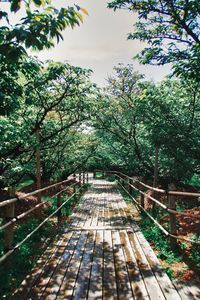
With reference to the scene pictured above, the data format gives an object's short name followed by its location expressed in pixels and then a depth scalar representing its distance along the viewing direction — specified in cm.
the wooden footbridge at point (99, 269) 301
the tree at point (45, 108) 615
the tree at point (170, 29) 486
